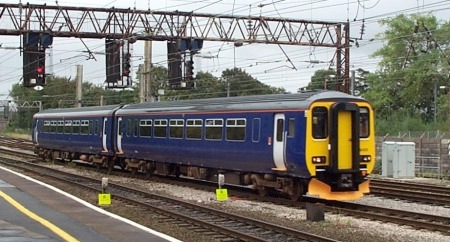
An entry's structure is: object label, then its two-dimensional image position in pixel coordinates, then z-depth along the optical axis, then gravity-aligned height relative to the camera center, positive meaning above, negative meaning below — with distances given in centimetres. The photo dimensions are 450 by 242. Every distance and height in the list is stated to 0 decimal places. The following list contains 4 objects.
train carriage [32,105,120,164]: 3138 -11
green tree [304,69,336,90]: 8022 +630
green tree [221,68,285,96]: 8700 +614
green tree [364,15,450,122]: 6900 +637
